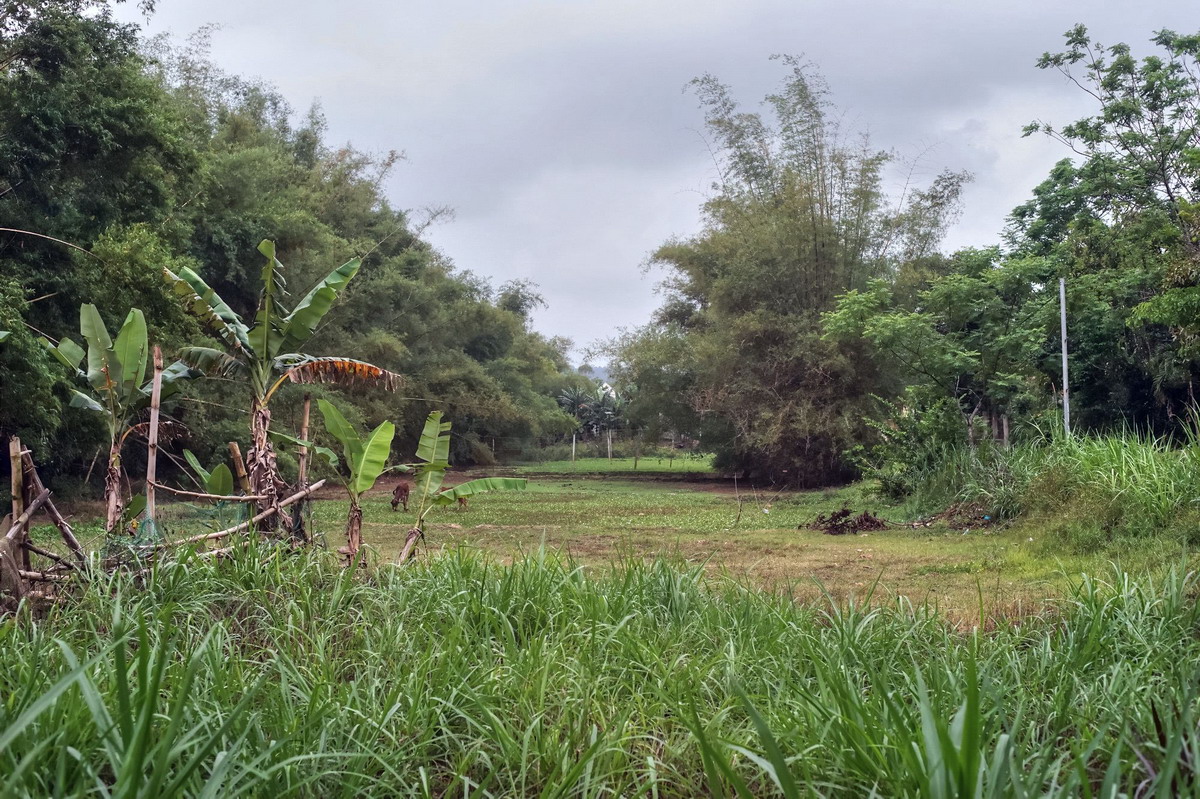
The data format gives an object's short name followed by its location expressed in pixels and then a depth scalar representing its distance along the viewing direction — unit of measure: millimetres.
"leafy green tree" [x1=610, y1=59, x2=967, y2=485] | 23078
